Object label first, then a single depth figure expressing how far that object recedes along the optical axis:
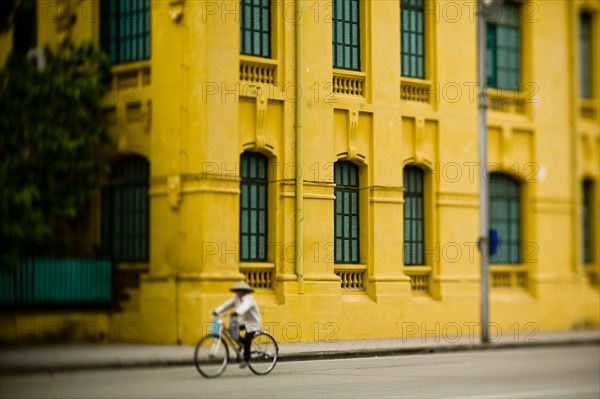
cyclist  23.34
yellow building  22.22
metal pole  32.94
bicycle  23.23
